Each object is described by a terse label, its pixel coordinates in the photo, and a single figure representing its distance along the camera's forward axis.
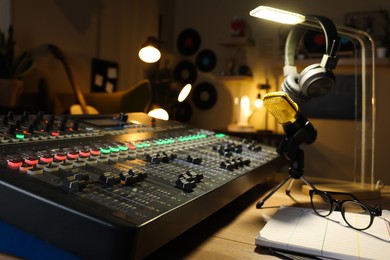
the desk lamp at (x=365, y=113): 1.00
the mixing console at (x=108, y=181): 0.36
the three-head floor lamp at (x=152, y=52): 1.20
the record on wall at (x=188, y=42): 4.48
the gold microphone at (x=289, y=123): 0.64
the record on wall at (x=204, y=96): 4.41
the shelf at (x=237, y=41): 3.94
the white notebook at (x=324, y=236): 0.46
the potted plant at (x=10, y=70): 1.97
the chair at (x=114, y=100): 2.46
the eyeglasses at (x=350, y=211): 0.59
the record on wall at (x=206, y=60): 4.39
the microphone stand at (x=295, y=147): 0.71
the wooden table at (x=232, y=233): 0.47
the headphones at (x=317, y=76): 0.69
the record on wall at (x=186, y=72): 4.50
